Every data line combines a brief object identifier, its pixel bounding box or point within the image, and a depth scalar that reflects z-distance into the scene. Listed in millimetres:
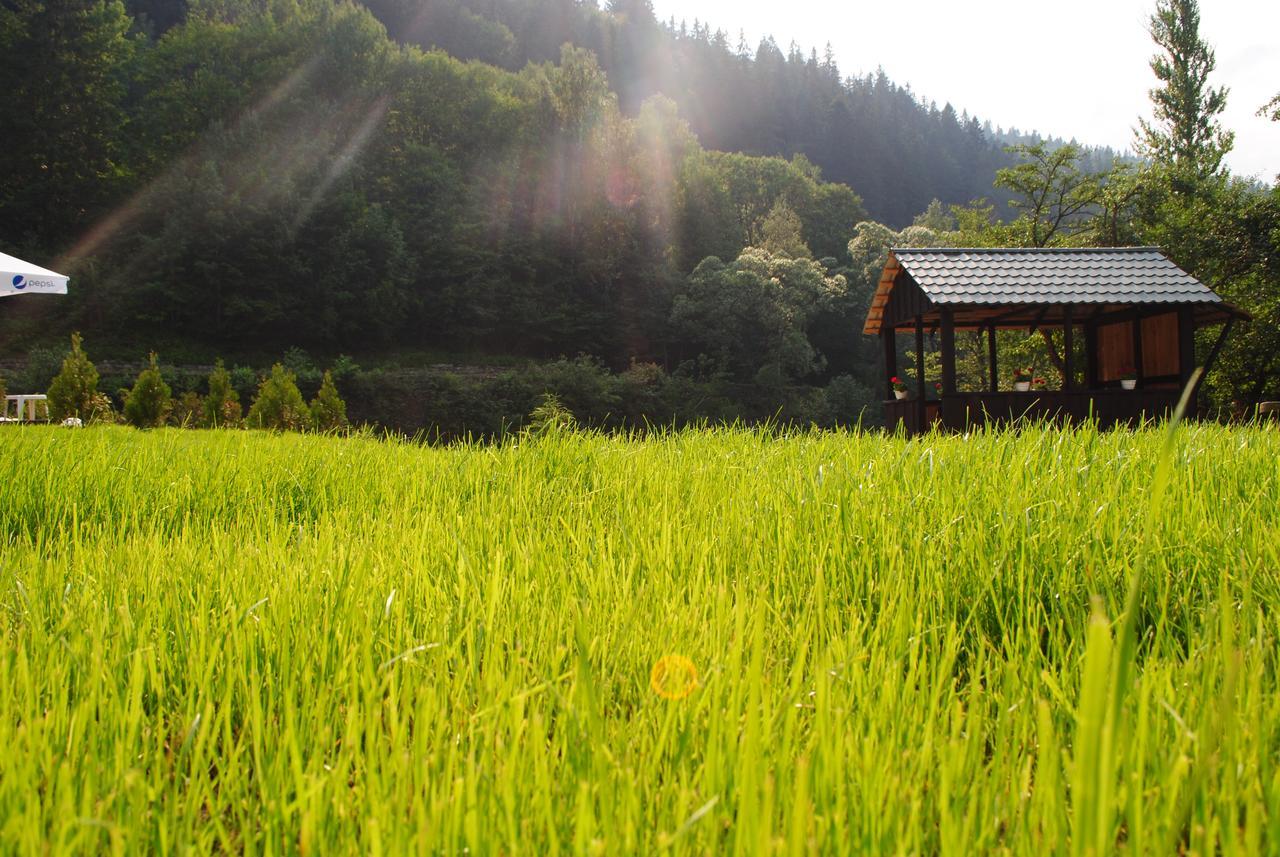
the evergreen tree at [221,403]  16000
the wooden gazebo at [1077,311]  13570
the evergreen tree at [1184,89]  34219
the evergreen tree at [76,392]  14094
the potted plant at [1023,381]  14219
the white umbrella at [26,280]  12250
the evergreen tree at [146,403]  14117
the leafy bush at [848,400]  37312
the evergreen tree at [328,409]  18141
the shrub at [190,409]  16359
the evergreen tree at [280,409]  16109
